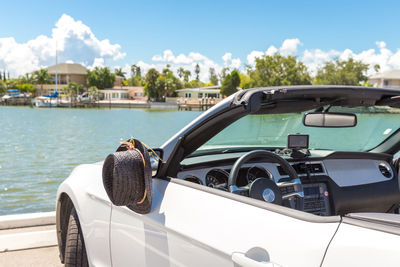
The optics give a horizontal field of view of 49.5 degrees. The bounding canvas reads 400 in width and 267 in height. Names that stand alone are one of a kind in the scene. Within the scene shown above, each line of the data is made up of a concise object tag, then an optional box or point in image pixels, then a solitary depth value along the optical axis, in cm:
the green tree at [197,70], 17150
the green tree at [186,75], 15912
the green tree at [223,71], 15020
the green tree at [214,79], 16070
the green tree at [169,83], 10500
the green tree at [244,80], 8965
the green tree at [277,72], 8675
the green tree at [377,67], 13888
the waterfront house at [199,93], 10625
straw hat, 210
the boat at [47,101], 11044
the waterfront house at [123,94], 11756
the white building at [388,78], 9981
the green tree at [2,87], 12706
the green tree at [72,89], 11581
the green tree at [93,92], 11481
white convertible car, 149
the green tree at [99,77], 12081
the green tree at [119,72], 16112
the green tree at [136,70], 17625
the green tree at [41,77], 12489
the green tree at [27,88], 12261
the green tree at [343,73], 9238
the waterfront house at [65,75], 12431
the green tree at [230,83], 10219
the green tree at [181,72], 15862
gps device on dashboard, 344
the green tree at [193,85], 12656
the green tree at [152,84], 10375
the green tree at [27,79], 12738
